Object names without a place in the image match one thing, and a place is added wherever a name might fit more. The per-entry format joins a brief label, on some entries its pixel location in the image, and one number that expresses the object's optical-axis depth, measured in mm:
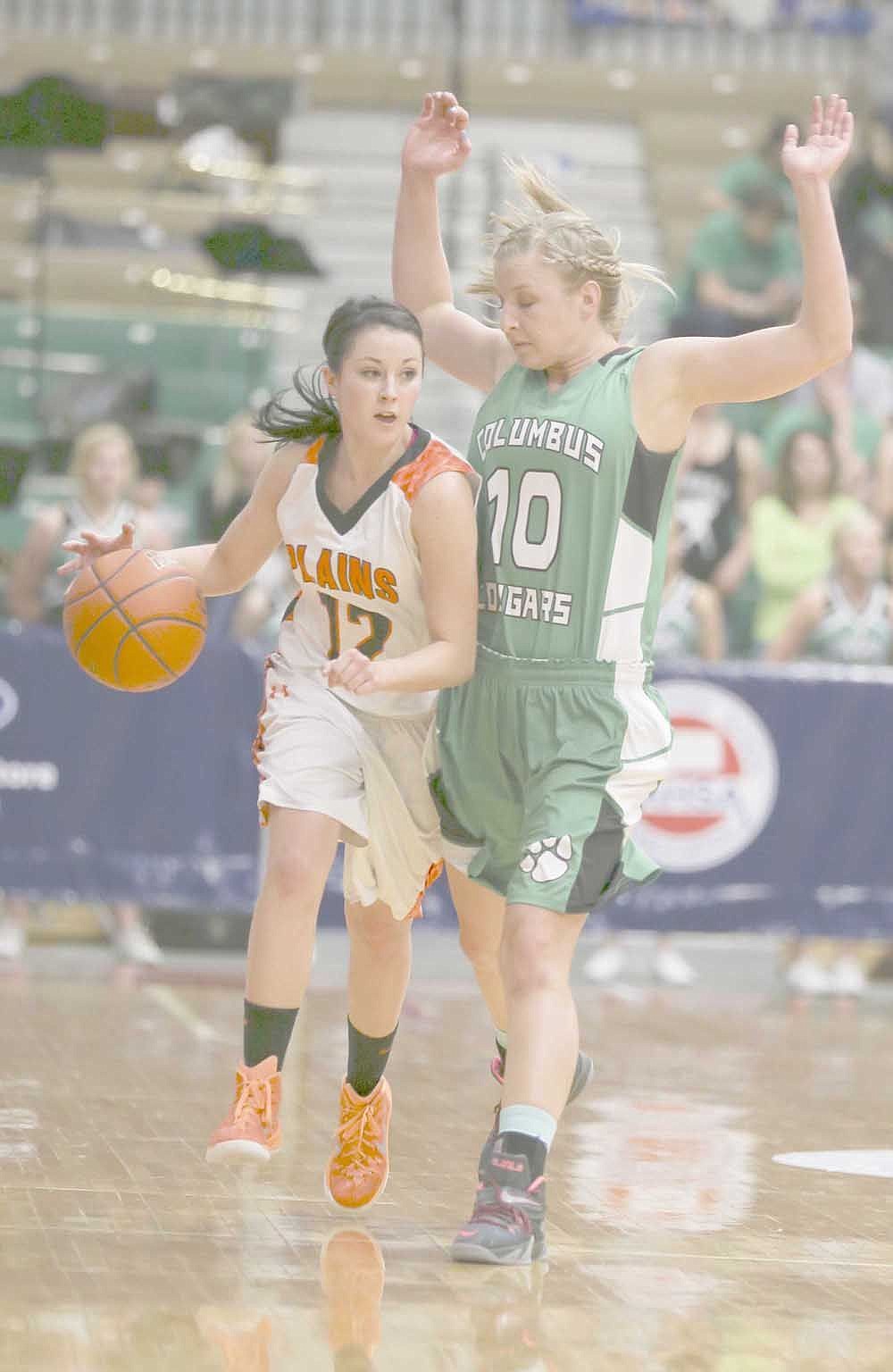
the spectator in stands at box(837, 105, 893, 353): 25622
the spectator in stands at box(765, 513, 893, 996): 18198
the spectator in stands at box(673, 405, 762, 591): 20258
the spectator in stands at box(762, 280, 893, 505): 21102
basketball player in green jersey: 7854
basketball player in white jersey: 8173
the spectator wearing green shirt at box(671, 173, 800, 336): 24422
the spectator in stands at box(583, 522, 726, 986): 18820
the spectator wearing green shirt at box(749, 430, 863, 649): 19709
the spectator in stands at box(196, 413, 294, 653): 18672
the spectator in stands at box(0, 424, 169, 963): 17753
